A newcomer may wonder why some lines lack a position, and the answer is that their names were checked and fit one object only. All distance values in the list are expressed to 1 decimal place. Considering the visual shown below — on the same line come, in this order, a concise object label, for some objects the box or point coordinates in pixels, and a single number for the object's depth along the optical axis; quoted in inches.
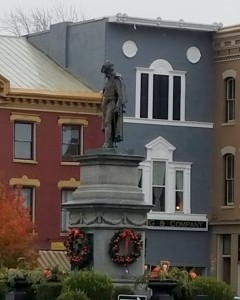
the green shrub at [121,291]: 1523.0
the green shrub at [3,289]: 1614.2
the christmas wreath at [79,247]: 1609.3
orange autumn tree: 2500.0
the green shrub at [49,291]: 1540.4
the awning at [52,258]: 2711.6
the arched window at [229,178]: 2876.5
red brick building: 2753.4
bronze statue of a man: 1637.6
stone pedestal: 1603.1
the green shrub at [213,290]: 1587.1
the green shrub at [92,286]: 1504.7
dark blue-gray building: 2844.5
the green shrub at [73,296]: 1470.2
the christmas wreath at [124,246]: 1596.9
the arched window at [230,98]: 2876.5
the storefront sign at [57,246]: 2765.7
